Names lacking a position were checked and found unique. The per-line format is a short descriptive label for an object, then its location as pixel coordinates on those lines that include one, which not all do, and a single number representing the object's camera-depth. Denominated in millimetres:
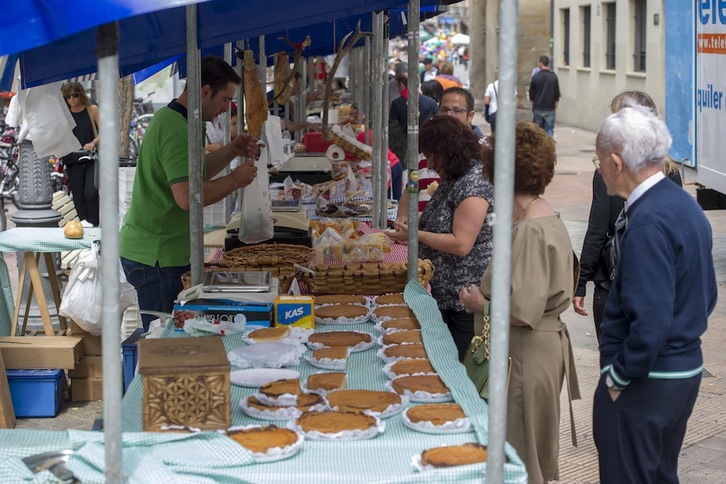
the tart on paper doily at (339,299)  4395
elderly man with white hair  3090
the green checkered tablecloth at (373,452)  2584
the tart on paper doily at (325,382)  3221
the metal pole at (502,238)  2367
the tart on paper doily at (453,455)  2621
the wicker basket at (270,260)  4664
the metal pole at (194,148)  4062
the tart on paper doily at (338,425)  2787
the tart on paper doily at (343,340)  3695
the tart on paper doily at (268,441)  2659
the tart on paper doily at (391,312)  4164
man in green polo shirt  4641
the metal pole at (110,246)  2311
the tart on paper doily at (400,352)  3568
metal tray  4086
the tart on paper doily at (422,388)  3127
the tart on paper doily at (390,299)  4414
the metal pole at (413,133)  4473
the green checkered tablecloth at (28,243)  6301
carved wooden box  2732
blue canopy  4336
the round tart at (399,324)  3959
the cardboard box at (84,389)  6469
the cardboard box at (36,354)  6164
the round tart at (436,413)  2887
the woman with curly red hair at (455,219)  4461
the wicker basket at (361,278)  4648
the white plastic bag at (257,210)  5184
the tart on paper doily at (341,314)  4090
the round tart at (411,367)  3375
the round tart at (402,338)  3750
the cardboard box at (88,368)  6465
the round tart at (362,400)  2992
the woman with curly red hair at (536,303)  3660
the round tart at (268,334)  3738
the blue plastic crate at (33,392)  6102
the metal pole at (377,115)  6781
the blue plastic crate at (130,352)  5641
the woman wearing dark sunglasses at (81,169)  10930
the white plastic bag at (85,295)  6312
